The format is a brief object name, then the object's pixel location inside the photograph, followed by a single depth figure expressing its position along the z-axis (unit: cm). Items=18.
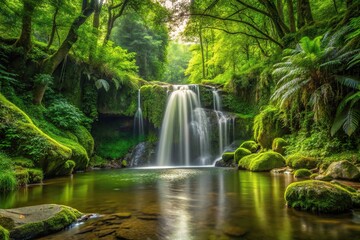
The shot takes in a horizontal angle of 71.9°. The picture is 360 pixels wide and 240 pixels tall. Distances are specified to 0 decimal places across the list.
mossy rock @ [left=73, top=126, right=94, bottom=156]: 1274
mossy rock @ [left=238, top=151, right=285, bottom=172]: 1020
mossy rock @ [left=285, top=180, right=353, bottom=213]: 380
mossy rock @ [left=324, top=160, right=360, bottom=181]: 640
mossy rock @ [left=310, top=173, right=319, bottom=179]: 731
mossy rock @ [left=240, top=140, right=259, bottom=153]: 1308
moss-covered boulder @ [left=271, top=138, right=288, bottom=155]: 1112
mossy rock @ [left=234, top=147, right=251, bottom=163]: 1270
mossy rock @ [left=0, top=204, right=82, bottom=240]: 296
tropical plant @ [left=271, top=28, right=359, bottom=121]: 831
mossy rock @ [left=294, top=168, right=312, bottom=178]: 779
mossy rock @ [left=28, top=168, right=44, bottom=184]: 740
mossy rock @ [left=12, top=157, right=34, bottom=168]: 726
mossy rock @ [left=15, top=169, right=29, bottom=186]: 678
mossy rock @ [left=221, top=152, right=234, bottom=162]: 1406
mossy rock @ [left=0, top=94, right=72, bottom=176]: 757
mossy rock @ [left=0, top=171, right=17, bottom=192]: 607
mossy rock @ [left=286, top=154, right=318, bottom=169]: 867
